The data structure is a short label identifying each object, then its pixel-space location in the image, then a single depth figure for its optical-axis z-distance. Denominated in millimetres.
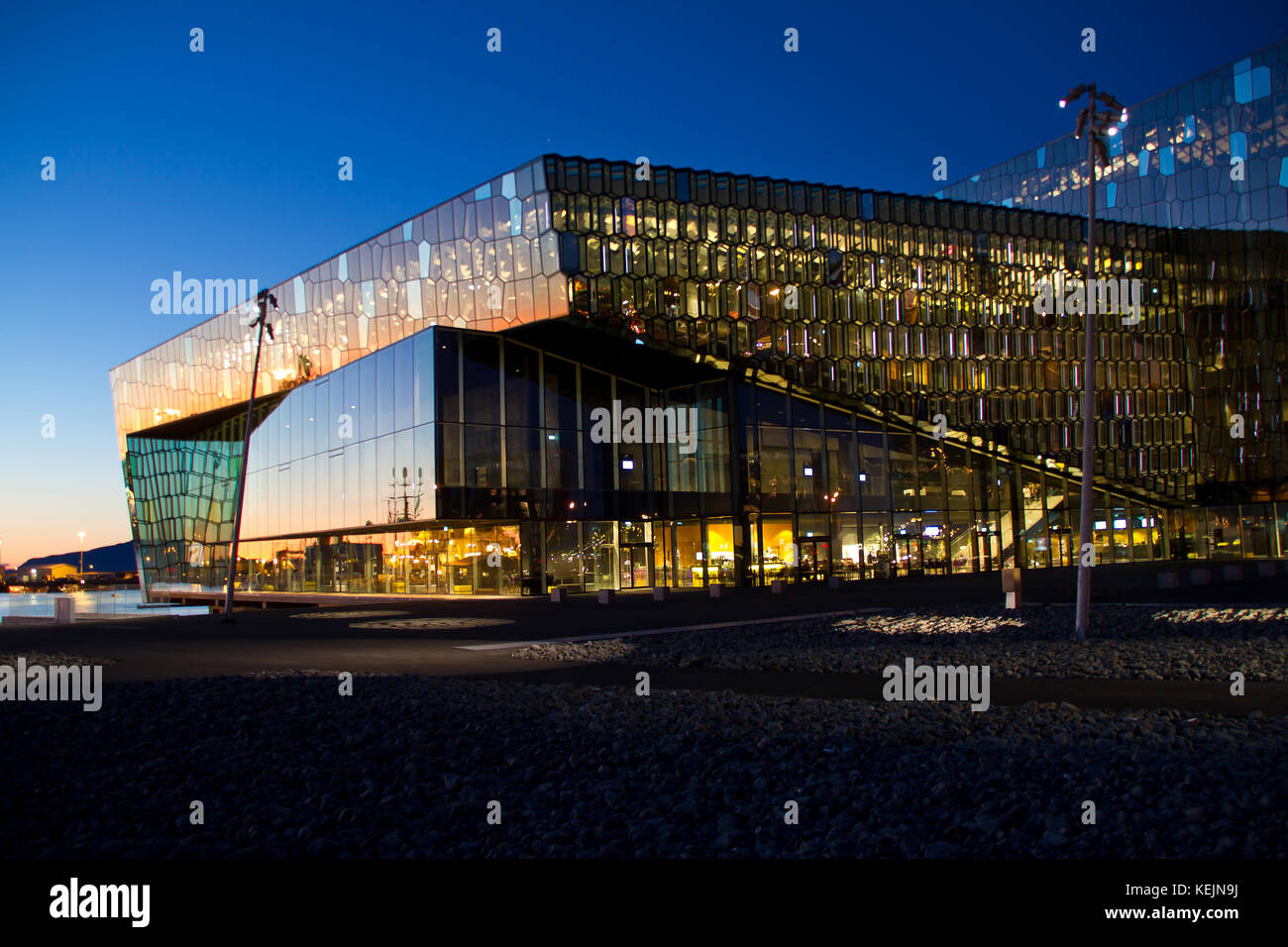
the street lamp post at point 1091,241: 16984
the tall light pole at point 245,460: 31062
